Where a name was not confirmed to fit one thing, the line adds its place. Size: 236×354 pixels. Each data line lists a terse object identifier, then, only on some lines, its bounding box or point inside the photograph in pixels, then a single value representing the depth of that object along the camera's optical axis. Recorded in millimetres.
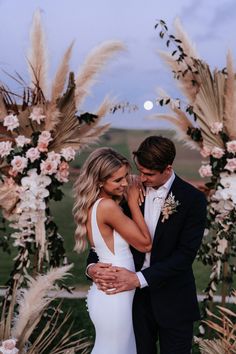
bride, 2926
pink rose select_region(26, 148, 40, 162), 4453
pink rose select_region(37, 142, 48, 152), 4465
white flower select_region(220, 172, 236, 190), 4515
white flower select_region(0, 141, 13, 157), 4512
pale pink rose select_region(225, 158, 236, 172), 4492
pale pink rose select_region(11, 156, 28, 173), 4469
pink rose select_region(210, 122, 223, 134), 4543
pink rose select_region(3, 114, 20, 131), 4488
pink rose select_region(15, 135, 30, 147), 4504
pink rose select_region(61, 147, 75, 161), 4484
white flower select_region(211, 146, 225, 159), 4535
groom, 2902
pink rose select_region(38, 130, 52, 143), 4465
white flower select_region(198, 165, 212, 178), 4613
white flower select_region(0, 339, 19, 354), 2609
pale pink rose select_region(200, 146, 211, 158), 4634
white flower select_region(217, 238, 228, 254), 4605
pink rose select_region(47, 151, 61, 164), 4469
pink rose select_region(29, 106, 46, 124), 4477
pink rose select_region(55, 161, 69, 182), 4530
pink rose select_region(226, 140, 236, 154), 4494
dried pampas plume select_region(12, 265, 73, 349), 2539
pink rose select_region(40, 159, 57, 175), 4441
